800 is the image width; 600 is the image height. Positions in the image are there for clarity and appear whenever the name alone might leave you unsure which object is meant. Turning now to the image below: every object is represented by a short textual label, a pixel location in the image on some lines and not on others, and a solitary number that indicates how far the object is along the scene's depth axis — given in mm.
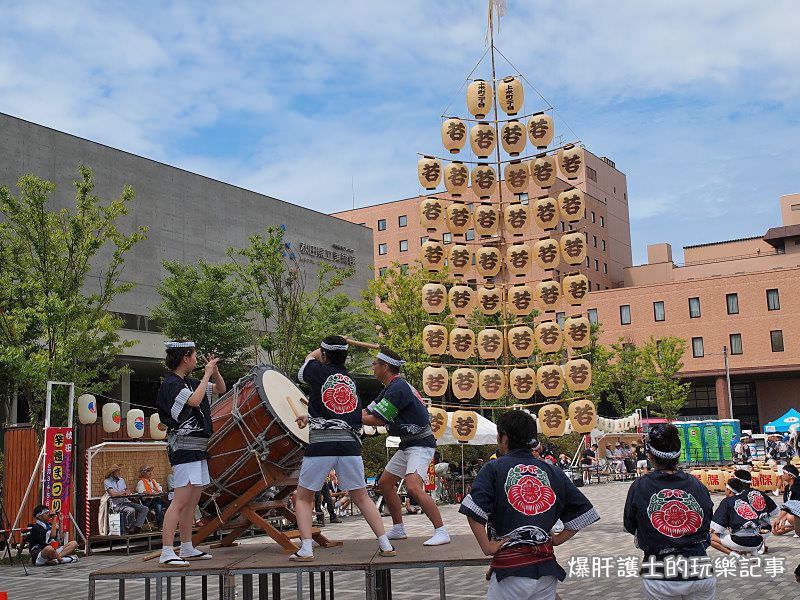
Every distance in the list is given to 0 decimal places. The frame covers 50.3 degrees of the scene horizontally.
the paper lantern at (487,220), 21219
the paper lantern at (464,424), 21875
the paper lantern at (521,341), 21391
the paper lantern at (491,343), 21641
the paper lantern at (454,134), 22734
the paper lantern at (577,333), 21094
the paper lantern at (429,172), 23547
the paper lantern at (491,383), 21422
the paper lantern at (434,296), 23016
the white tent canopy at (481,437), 24300
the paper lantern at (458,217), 22031
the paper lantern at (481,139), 21859
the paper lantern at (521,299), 21250
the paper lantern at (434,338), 22828
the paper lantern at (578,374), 20953
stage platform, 6430
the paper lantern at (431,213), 23484
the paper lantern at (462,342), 21797
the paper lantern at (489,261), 21500
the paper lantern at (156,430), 19812
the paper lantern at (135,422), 19266
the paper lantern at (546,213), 21188
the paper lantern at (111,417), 18453
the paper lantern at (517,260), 21391
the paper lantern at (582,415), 20578
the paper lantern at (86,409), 17891
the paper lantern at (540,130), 21641
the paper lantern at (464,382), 22031
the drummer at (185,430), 7340
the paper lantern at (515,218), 21547
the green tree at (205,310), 31234
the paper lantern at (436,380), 22438
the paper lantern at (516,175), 21219
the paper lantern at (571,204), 21219
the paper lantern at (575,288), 21594
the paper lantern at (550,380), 20828
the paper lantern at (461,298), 21984
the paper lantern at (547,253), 22484
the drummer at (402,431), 7922
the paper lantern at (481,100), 22297
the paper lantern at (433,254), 23000
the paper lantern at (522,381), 21219
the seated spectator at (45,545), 15516
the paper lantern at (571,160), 21672
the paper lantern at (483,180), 21719
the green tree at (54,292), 17859
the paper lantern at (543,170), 21109
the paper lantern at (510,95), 21922
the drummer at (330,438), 7250
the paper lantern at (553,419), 20875
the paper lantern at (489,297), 21609
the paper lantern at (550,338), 21391
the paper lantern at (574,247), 21938
